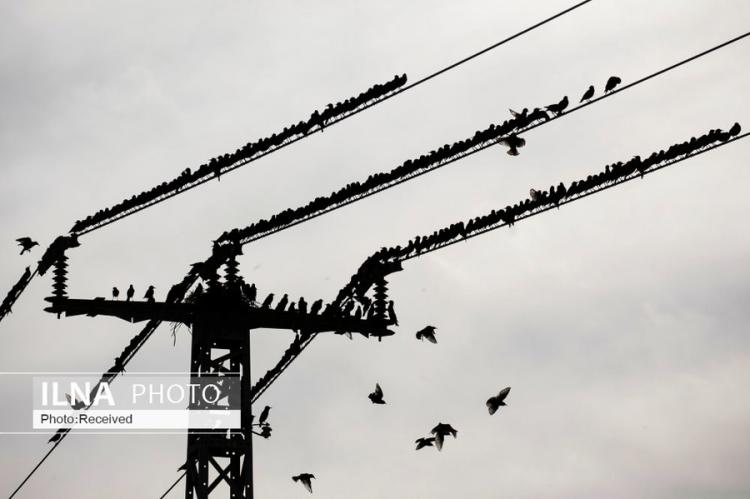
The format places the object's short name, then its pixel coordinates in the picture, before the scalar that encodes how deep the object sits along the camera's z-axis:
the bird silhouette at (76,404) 35.78
